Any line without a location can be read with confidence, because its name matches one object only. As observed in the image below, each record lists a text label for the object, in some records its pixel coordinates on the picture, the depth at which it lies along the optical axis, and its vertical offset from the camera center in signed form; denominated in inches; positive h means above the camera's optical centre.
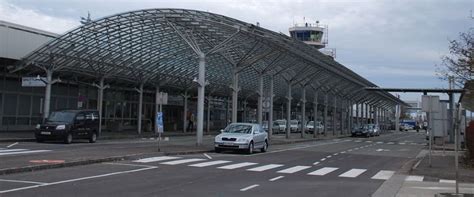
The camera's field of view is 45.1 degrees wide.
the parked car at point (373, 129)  2857.0 +43.0
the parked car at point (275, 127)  2677.7 +40.9
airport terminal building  1370.6 +213.3
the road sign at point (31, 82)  1300.4 +110.5
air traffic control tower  4293.8 +779.5
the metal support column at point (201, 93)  1252.6 +90.6
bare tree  791.1 +109.6
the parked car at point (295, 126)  3014.3 +52.0
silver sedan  1089.4 -6.8
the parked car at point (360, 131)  2755.9 +29.5
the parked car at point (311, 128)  3004.4 +45.6
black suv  1182.3 +9.7
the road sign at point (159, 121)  1035.3 +21.6
